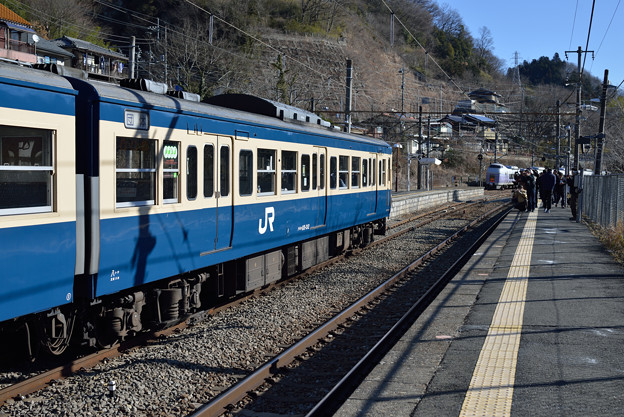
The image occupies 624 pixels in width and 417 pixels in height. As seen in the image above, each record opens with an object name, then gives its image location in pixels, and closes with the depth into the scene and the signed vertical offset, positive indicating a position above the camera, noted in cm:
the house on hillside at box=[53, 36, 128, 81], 4075 +767
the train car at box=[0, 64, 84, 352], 567 -17
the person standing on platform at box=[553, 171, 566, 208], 3266 -49
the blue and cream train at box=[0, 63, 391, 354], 589 -31
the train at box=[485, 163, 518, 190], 6512 +12
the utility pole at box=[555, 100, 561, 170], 4506 +314
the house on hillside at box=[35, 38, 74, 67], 3522 +681
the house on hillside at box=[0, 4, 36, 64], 3678 +826
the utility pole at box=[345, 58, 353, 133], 2412 +288
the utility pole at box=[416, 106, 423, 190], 4782 +1
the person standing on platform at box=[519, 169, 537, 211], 2743 -36
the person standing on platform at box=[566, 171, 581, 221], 2411 -66
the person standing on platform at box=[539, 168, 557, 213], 2539 -24
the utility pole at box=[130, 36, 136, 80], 2381 +446
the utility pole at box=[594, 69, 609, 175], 2395 +173
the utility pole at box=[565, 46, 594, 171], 3226 +355
